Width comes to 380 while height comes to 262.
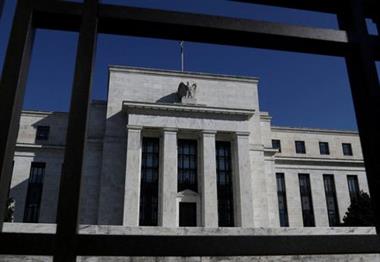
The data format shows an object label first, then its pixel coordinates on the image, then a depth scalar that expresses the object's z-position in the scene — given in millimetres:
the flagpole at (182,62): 41000
